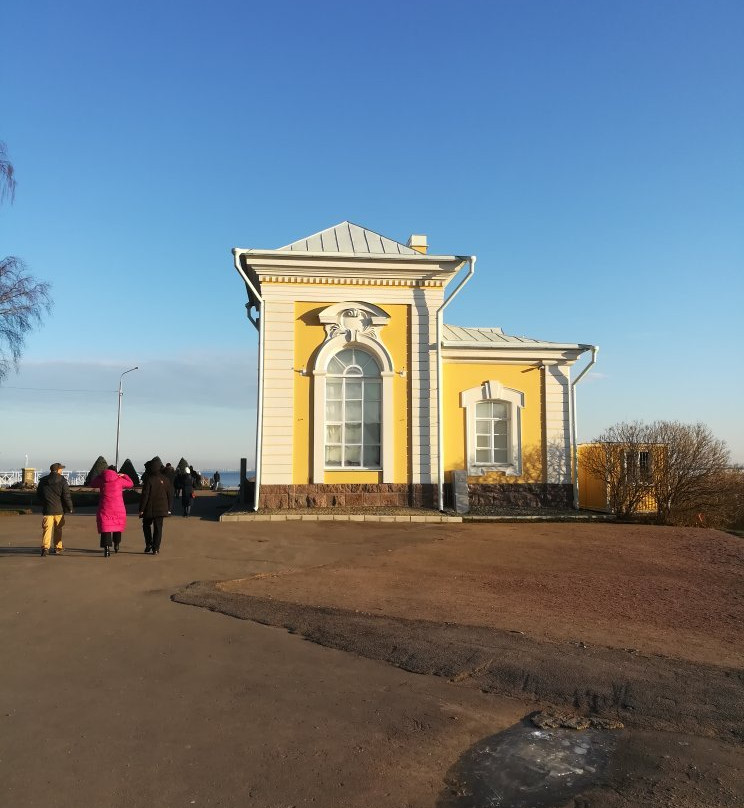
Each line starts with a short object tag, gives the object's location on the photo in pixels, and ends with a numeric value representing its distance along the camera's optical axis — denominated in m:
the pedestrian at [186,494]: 16.52
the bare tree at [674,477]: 16.56
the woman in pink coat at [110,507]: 10.10
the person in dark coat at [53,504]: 10.12
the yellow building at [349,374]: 16.34
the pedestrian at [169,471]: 17.34
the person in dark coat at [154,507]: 10.40
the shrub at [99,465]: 30.59
